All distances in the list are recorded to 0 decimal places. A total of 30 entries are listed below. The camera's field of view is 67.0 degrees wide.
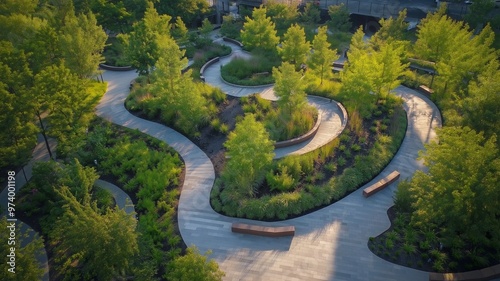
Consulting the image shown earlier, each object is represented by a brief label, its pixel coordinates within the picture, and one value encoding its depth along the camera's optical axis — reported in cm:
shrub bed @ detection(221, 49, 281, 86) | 2822
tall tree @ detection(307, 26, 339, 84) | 2581
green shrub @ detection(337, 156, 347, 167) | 1923
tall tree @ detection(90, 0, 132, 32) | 3441
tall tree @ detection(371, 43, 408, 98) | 2259
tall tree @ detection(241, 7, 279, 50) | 3088
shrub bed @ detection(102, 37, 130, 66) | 3231
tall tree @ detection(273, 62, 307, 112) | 2150
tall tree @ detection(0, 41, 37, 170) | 1762
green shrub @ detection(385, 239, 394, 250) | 1487
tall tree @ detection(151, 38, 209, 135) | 2191
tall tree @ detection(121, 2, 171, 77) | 2573
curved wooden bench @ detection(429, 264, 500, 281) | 1363
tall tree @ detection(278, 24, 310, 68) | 2728
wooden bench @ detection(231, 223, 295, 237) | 1559
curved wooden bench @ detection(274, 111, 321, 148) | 2103
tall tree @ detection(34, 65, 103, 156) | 1858
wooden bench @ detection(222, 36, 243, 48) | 3692
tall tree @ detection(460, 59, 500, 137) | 1738
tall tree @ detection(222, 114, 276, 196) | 1717
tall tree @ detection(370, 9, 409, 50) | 2962
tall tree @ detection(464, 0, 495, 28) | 3378
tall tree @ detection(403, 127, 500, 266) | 1260
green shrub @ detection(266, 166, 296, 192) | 1769
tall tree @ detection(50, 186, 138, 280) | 1213
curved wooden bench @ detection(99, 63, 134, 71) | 3203
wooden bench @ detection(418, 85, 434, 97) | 2601
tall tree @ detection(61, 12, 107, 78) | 2398
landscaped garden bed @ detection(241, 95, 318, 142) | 2150
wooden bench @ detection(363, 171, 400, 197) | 1752
